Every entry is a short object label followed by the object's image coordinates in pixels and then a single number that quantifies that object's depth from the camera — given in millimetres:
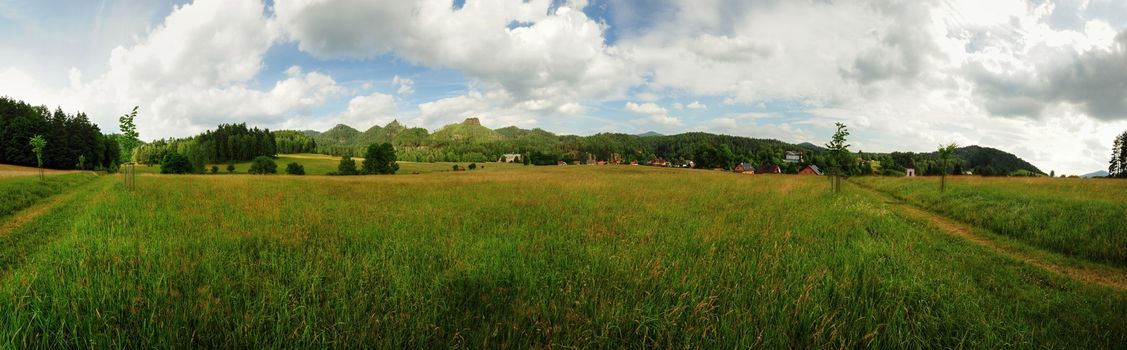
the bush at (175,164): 72125
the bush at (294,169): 83638
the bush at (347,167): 82500
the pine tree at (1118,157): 72156
